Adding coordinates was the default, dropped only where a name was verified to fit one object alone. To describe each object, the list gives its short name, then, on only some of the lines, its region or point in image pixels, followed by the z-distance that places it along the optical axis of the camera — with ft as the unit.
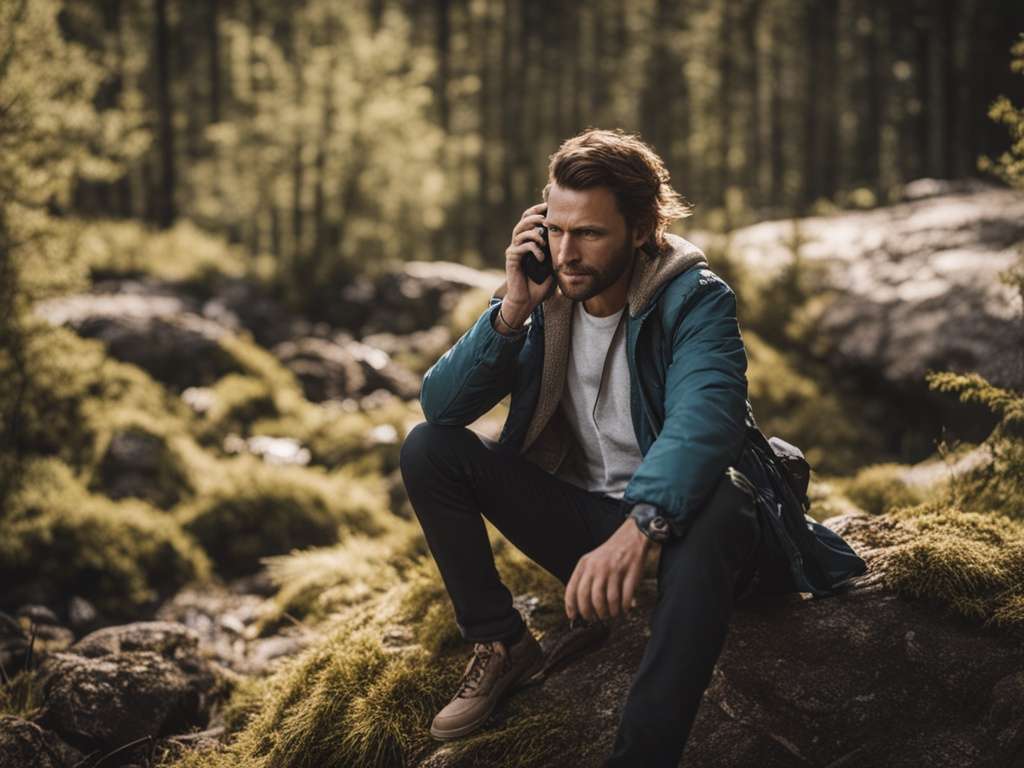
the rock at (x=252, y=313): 43.29
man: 10.63
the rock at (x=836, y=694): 10.05
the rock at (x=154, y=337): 34.96
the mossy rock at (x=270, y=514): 25.38
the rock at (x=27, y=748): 12.62
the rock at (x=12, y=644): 17.52
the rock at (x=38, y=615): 20.42
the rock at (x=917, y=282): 25.66
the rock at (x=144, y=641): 16.21
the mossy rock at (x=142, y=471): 26.55
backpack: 10.47
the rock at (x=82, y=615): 20.95
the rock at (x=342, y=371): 37.22
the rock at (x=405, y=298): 45.03
